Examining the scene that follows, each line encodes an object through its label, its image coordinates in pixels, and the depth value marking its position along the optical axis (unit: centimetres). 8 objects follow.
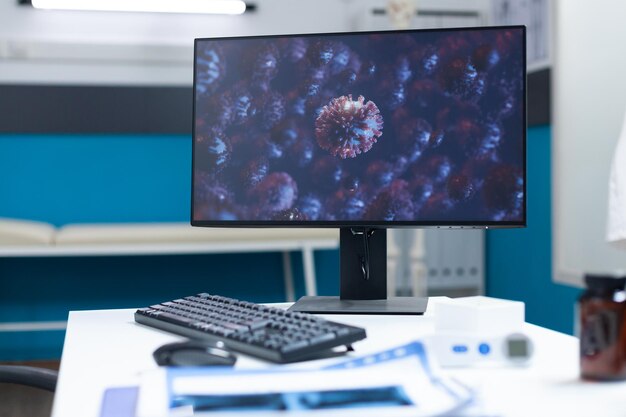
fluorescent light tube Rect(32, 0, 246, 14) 343
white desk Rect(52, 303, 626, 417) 67
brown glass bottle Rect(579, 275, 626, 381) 71
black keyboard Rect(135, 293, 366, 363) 83
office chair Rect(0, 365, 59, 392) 104
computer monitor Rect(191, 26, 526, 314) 123
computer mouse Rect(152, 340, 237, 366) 75
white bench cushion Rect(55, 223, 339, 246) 278
